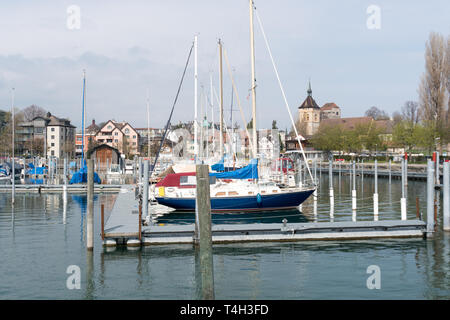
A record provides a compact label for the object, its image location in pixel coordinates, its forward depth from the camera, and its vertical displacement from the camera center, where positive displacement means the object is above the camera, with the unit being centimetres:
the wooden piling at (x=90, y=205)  1948 -182
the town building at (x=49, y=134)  12412 +705
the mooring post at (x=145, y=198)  2413 -199
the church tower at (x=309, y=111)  19750 +1984
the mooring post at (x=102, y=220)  2018 -252
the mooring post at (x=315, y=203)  3256 -360
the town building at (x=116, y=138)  13216 +624
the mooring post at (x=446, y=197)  2266 -187
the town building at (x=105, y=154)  9406 +120
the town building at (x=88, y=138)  12744 +651
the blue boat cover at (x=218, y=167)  4397 -70
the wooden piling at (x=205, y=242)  1043 -180
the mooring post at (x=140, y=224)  2033 -278
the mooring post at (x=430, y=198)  2181 -183
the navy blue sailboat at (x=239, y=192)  3159 -219
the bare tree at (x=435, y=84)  7112 +1099
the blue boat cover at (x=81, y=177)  5712 -201
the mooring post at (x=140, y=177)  3143 -116
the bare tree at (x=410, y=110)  11264 +1144
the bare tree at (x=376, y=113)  19391 +1849
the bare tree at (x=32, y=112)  14216 +1449
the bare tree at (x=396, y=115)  13994 +1341
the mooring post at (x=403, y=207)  2555 -261
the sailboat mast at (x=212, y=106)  5562 +621
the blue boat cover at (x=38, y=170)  7862 -158
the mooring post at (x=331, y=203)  3212 -341
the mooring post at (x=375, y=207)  3014 -311
